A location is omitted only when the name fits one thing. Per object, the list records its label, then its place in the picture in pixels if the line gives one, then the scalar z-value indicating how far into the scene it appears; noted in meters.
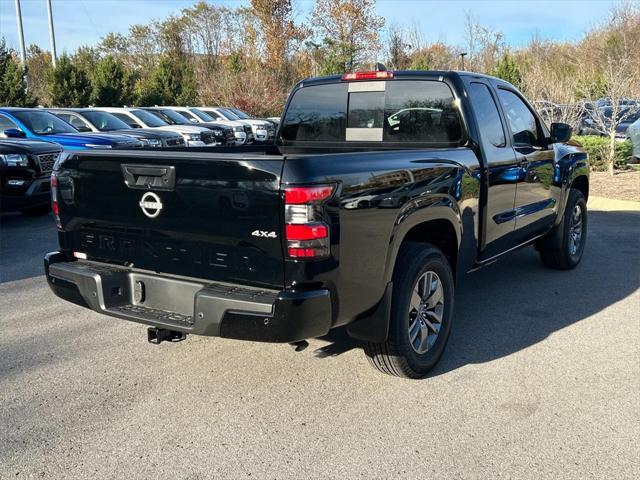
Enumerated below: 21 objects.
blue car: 10.48
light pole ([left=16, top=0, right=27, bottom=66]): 29.75
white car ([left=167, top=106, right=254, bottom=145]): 20.05
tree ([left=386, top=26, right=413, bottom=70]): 33.09
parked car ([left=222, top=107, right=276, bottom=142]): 21.80
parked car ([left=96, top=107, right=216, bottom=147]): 15.75
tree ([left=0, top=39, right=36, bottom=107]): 23.50
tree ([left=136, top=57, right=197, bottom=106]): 31.38
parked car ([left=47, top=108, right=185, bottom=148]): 13.28
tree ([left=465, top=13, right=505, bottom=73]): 28.81
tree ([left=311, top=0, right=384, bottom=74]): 36.03
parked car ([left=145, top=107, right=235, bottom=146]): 18.33
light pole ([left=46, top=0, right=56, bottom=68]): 30.54
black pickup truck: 2.95
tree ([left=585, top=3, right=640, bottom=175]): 13.21
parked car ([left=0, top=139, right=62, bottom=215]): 8.68
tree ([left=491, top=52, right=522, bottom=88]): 22.34
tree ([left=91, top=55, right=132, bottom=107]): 27.08
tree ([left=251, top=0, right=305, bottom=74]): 43.22
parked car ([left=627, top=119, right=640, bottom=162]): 14.19
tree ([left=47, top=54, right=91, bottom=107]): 25.62
